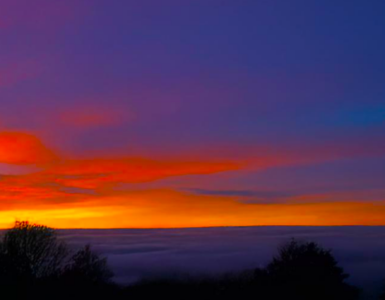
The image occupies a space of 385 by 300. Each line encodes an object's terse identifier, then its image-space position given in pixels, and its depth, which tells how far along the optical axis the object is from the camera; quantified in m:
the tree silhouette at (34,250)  67.17
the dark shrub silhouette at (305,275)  63.38
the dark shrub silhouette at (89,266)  75.15
